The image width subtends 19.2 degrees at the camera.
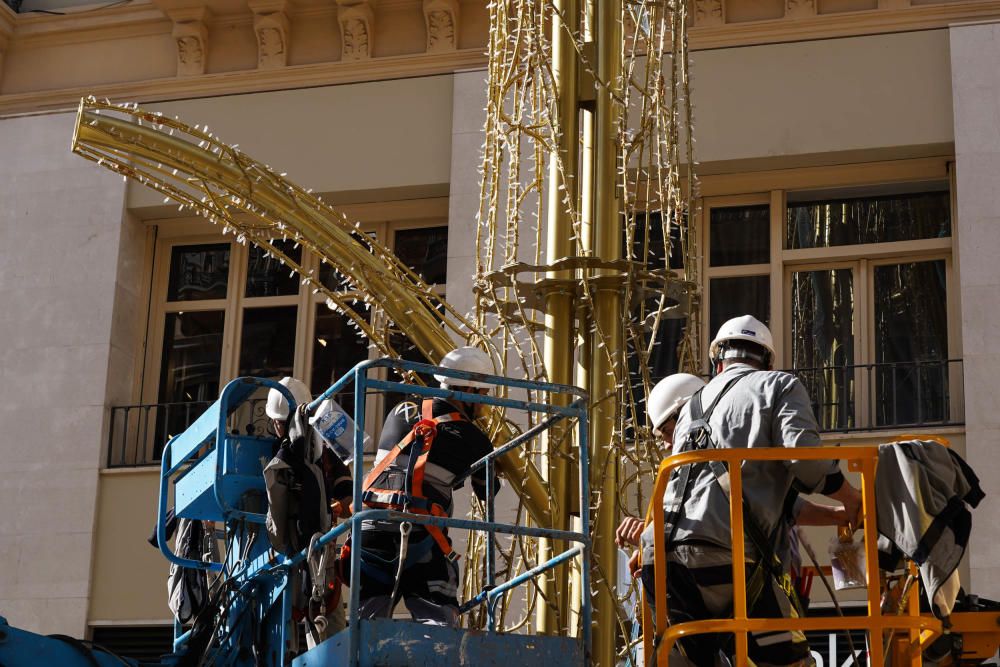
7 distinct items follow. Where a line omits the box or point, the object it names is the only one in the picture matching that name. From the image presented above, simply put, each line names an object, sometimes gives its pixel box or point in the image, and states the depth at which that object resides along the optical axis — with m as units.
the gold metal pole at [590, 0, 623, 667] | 17.43
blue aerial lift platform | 12.90
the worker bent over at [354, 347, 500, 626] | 15.87
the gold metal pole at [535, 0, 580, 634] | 17.65
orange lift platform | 12.20
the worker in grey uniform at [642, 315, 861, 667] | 12.81
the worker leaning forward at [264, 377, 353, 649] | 14.90
